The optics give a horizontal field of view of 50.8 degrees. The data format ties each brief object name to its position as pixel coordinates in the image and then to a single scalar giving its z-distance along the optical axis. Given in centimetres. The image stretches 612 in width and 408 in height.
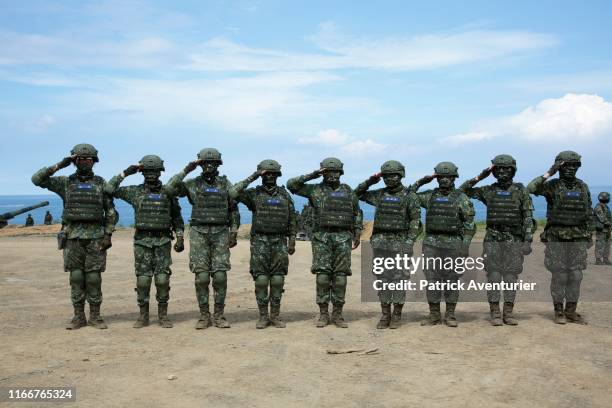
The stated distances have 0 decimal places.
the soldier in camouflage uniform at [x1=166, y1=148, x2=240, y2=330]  1005
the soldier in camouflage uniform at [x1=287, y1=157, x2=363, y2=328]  1025
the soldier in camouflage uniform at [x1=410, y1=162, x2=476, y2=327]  1021
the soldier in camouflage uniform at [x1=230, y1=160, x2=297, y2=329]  1016
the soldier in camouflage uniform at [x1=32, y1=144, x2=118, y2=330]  994
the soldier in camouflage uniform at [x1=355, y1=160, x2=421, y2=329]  1026
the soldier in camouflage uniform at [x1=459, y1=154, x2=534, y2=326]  1030
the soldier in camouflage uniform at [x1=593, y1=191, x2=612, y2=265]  1894
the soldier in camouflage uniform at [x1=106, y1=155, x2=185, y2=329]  1006
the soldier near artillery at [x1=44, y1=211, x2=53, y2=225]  3503
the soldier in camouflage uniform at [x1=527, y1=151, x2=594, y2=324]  1046
